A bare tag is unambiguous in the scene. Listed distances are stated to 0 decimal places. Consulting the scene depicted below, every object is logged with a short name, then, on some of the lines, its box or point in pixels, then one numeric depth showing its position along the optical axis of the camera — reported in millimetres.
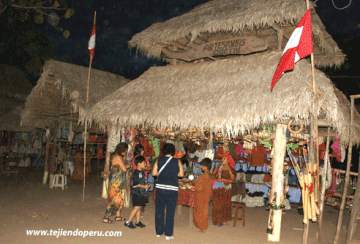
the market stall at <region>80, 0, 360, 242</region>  5992
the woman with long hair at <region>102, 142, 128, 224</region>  6531
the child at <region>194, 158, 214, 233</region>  6375
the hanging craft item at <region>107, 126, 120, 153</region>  9219
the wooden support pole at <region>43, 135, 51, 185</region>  12262
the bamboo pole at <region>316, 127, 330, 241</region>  5865
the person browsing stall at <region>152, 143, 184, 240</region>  5590
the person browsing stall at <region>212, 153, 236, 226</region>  7000
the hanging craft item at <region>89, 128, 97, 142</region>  13125
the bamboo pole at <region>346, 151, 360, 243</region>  5027
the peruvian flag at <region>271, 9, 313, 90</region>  5230
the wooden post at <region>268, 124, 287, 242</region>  6004
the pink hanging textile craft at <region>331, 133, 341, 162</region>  8766
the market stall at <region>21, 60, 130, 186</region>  10883
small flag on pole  9211
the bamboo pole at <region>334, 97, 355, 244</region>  5424
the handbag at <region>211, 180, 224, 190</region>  7087
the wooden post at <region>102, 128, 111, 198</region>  9500
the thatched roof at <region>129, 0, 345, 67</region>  7465
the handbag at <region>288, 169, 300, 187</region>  9164
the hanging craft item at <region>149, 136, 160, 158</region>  10344
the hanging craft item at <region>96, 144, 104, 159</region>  13233
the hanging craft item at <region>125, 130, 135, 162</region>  8812
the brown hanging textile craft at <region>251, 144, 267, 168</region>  9102
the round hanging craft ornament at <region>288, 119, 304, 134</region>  5978
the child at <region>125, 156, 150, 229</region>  6203
